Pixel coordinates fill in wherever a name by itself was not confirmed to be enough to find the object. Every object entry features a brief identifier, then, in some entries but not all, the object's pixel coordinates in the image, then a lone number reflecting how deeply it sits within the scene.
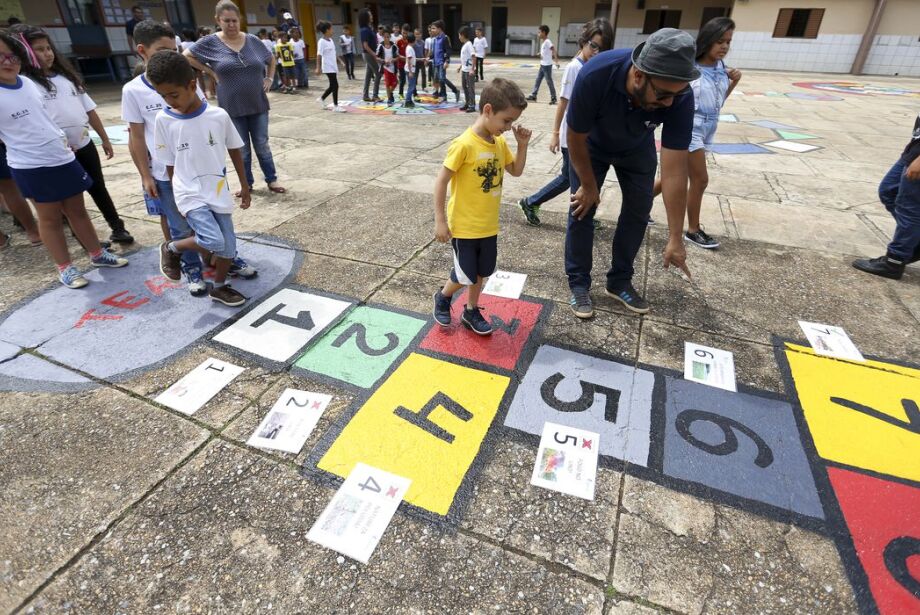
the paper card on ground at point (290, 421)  2.24
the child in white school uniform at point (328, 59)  10.50
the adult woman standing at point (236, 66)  4.55
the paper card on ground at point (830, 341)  2.90
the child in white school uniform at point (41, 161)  3.07
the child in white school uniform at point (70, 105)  3.44
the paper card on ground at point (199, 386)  2.45
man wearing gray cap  2.21
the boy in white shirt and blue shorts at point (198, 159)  2.82
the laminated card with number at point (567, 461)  2.06
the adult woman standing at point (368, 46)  10.70
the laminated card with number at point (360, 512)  1.82
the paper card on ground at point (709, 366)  2.65
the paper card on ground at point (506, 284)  3.49
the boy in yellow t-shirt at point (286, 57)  12.73
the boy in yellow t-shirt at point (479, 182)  2.39
